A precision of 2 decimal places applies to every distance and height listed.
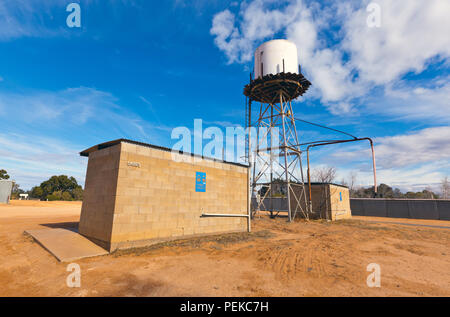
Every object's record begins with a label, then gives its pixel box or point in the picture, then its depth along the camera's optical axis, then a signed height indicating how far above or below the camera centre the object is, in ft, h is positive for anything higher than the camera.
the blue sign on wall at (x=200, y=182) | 42.80 +2.99
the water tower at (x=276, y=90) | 73.26 +38.61
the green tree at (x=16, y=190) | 195.52 +4.36
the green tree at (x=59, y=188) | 180.99 +5.29
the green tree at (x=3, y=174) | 160.70 +14.22
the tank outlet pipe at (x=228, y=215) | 44.09 -3.88
